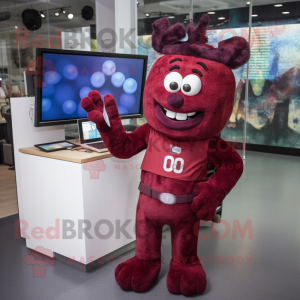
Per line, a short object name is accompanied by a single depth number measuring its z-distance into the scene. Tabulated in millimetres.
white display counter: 2307
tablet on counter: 2445
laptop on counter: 2502
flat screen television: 2359
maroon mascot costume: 1950
